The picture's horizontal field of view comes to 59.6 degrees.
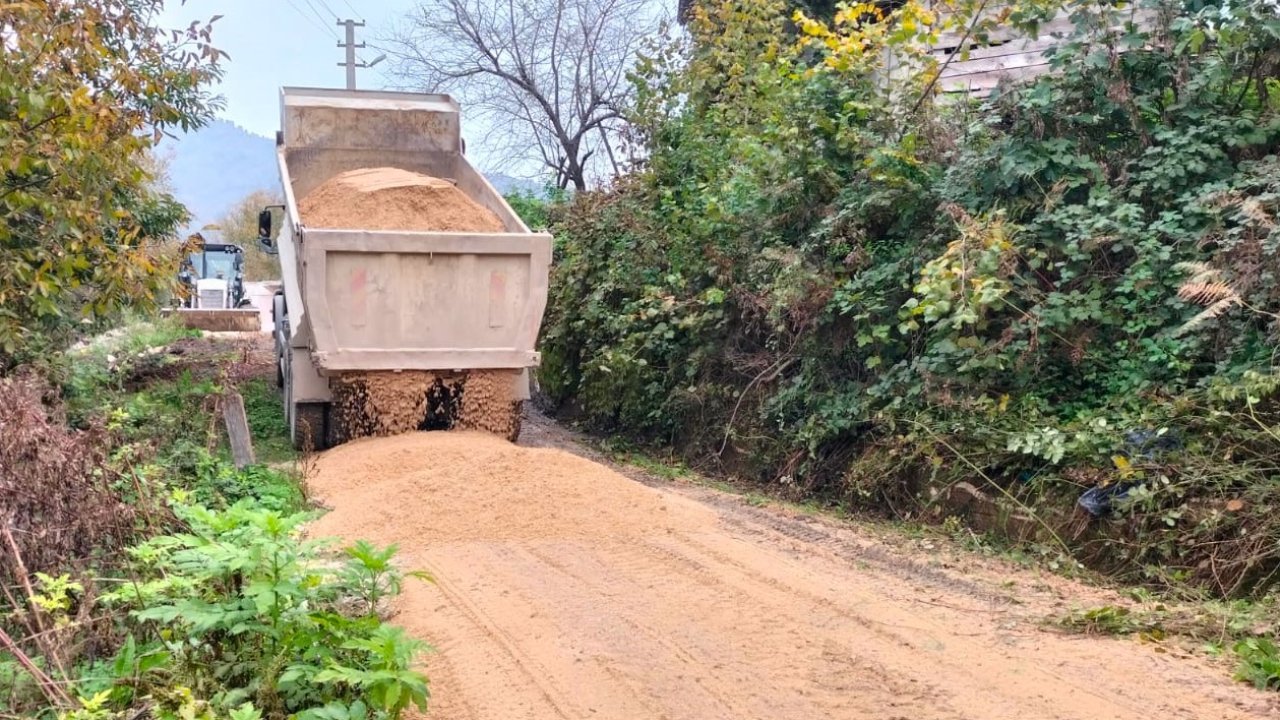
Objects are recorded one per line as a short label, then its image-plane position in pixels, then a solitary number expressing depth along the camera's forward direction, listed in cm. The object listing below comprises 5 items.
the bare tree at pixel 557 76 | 1981
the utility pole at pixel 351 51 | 3431
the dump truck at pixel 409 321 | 903
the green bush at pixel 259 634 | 381
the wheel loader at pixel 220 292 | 2202
